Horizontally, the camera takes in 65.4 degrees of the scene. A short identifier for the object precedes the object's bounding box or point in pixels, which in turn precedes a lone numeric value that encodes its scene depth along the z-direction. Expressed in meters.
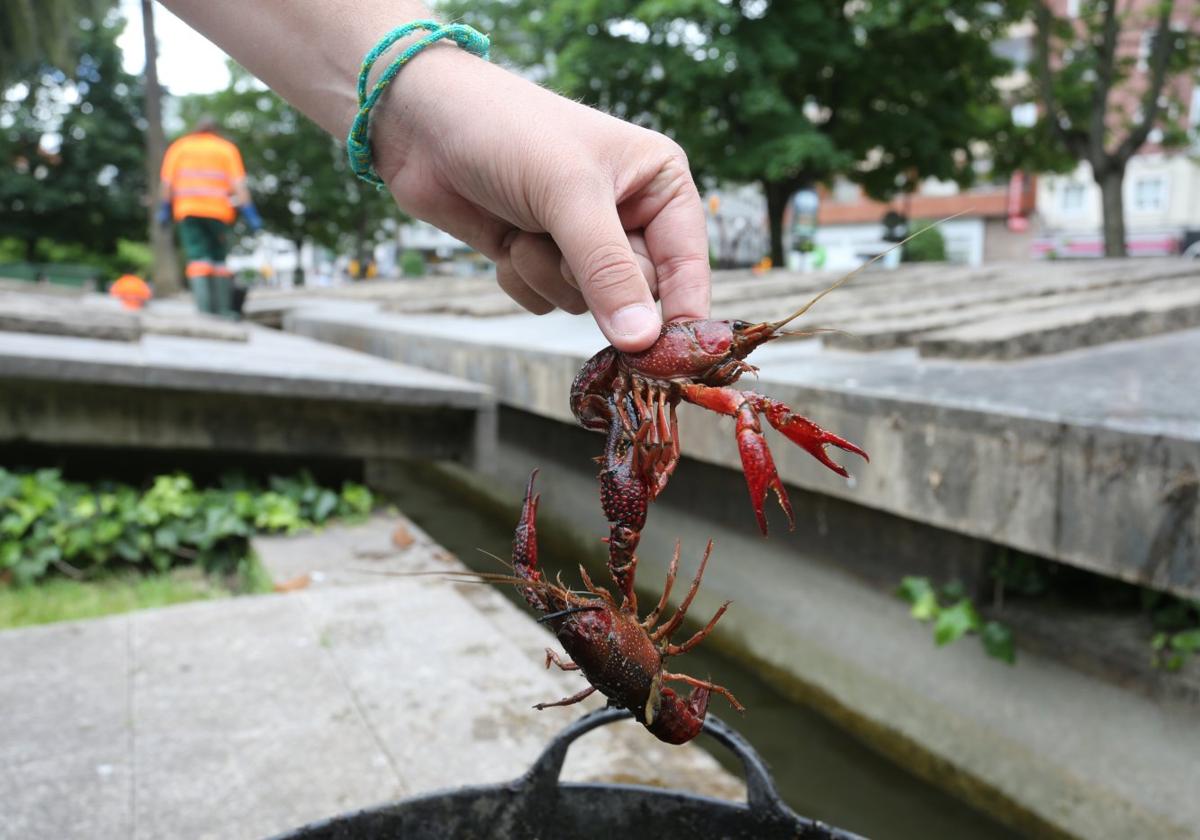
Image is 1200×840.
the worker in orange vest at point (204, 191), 8.67
